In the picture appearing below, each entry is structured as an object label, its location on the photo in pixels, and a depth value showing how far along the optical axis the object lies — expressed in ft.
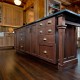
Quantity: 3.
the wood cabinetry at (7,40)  13.21
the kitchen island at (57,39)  4.39
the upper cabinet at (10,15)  14.04
